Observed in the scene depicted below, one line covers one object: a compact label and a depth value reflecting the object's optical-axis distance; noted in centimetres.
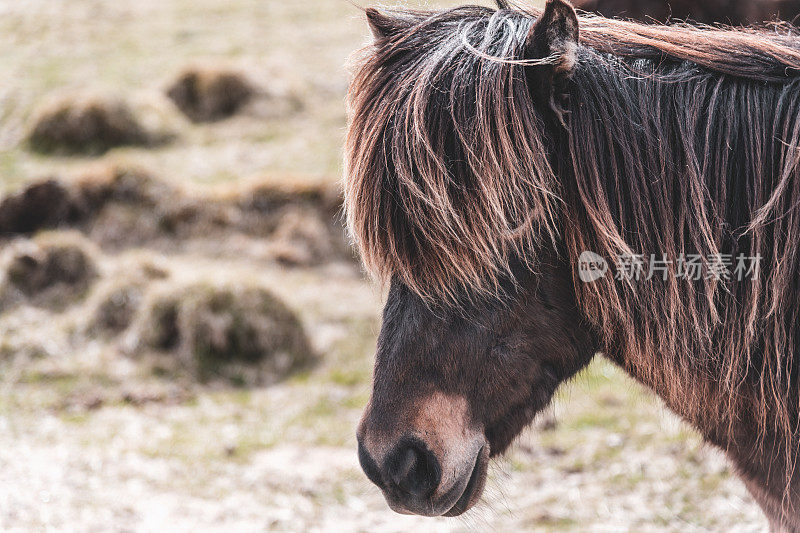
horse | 357
